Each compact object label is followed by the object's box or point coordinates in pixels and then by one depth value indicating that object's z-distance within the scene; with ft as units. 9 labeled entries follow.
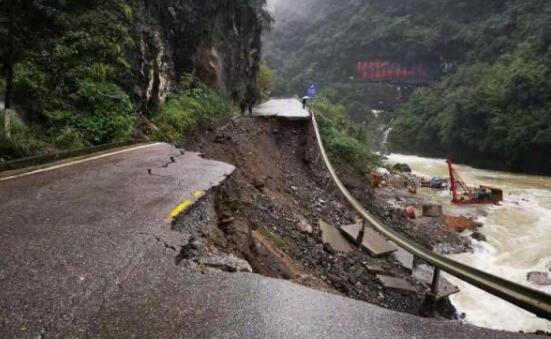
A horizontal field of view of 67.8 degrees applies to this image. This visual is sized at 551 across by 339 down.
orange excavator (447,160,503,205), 77.10
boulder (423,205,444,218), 62.85
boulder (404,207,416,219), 59.88
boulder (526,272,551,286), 41.87
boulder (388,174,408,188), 91.35
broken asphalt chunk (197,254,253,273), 11.92
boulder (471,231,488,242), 56.13
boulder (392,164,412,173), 117.80
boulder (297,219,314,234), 28.73
